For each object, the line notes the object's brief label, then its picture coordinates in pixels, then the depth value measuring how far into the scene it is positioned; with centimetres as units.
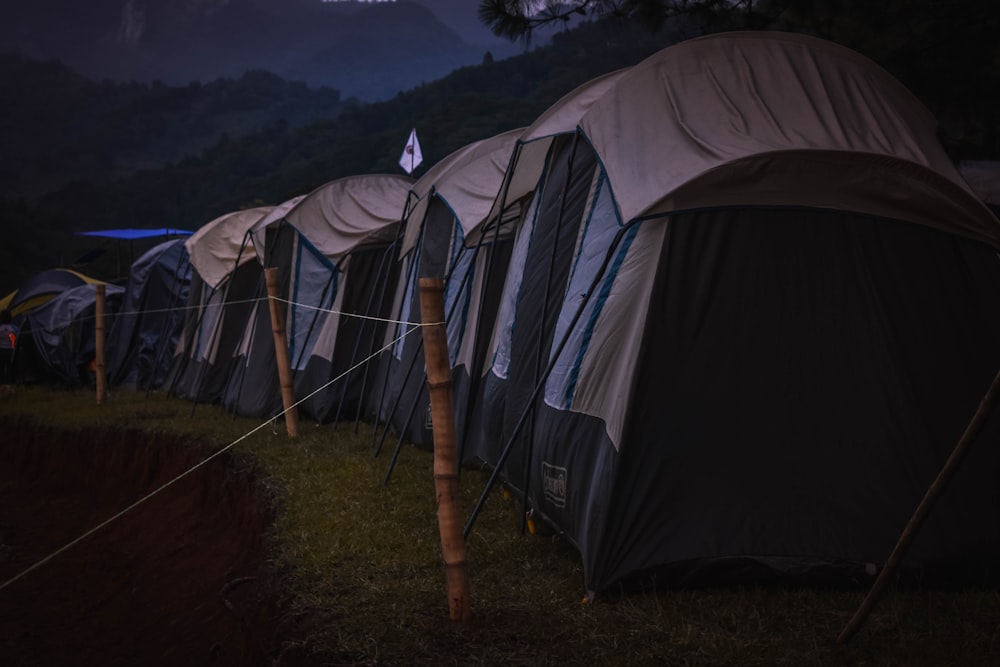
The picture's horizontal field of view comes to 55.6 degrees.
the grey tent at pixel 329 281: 1089
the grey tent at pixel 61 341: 1662
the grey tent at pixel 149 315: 1641
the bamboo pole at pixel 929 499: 303
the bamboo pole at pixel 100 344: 1338
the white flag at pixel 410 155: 1634
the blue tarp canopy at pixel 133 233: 2311
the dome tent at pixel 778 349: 428
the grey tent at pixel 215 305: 1363
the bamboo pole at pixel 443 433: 416
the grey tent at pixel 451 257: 782
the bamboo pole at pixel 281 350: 916
